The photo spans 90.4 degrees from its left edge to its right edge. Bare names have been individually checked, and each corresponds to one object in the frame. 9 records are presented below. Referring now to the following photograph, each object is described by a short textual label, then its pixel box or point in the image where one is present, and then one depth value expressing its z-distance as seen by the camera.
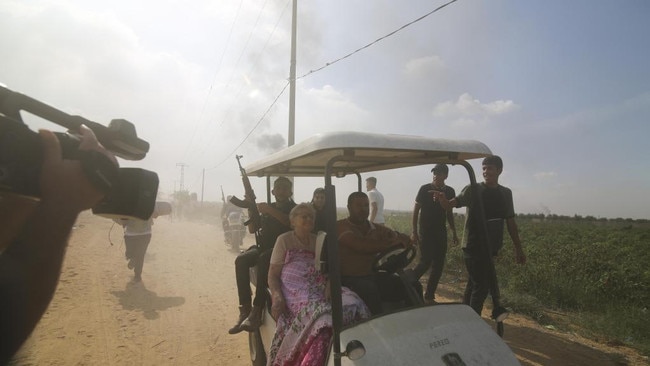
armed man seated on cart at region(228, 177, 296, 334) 3.47
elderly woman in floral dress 2.25
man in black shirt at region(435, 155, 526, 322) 4.02
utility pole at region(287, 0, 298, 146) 12.91
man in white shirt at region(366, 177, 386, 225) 6.91
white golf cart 1.88
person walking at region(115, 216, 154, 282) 7.23
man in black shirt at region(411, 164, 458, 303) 5.16
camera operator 0.76
